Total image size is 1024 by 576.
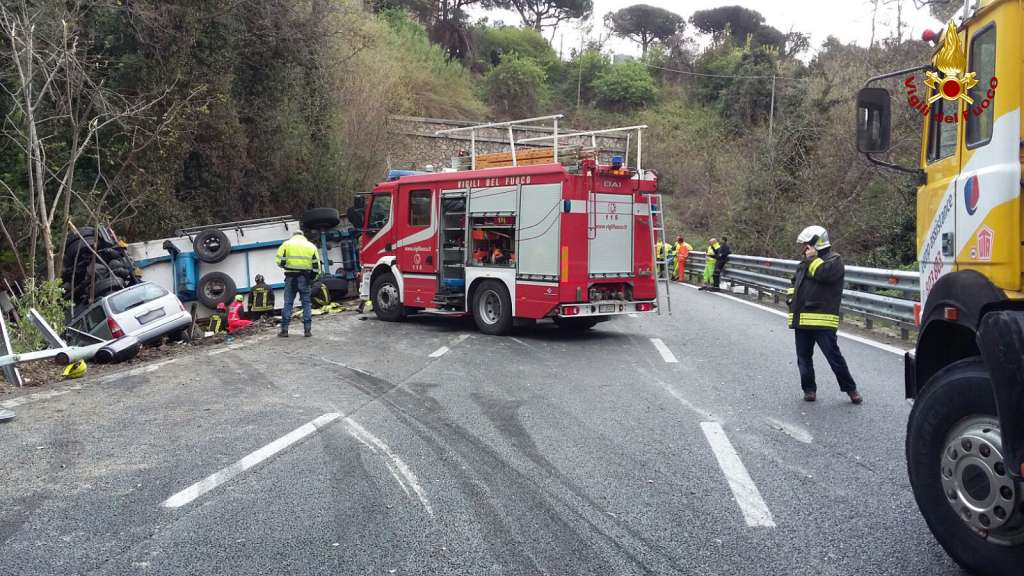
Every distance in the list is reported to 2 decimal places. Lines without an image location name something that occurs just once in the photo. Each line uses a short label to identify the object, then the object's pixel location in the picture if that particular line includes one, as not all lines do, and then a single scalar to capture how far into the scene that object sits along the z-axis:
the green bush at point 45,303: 11.97
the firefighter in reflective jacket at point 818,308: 7.60
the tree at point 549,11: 68.44
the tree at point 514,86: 56.06
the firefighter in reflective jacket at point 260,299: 17.25
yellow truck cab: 3.35
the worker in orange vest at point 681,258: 28.98
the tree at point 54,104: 12.83
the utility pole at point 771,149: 31.00
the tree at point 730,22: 69.44
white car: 12.84
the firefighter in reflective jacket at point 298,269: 12.91
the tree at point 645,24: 70.75
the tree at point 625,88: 62.25
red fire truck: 11.91
